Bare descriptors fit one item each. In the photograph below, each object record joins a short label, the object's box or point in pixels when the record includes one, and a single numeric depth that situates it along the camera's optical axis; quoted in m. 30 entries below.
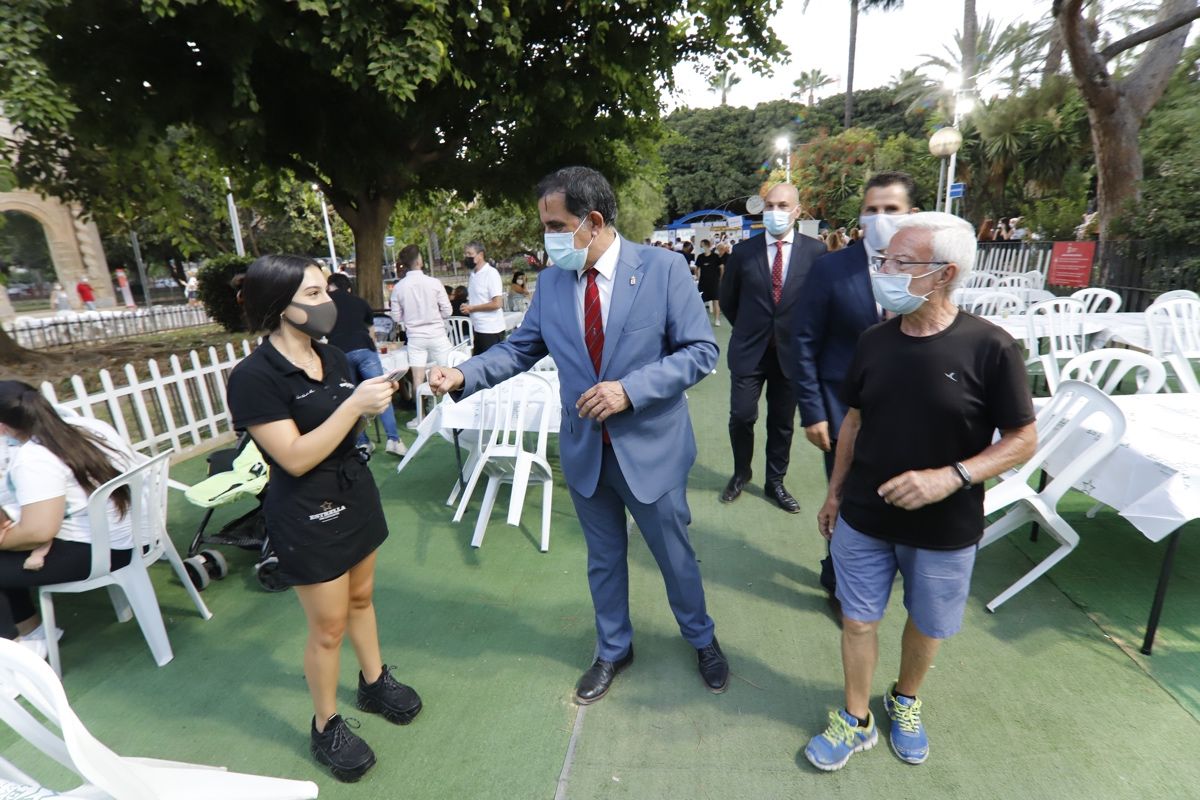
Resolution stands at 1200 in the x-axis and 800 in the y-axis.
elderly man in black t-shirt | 1.71
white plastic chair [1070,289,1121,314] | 7.30
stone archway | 26.22
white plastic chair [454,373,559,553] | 3.89
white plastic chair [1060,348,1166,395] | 3.66
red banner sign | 9.86
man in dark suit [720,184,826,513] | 3.74
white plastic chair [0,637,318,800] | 1.21
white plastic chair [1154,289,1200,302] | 6.32
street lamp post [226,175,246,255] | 16.84
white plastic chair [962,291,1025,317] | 7.21
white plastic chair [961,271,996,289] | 10.43
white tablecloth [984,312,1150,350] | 5.60
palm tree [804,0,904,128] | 29.26
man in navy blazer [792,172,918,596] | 2.51
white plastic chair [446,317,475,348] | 8.20
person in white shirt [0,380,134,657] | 2.50
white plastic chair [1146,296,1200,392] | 4.90
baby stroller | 3.41
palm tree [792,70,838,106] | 64.12
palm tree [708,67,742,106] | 59.23
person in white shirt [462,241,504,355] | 6.84
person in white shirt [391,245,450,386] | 5.93
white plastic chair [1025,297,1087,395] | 5.74
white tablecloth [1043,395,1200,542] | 2.36
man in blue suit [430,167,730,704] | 2.08
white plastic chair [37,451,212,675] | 2.68
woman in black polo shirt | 1.85
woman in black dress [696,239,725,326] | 11.98
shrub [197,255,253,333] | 14.47
